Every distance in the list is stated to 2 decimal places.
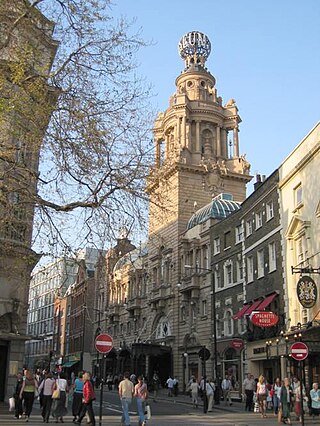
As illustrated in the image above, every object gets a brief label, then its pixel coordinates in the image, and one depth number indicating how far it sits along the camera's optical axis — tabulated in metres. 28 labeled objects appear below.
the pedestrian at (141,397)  17.12
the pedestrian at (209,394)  26.81
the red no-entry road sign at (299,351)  17.34
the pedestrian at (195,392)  30.74
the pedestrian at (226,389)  31.53
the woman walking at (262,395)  23.64
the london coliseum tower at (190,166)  52.22
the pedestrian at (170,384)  41.53
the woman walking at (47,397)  18.94
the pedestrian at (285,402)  20.34
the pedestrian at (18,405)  19.69
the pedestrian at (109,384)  54.08
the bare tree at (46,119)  14.01
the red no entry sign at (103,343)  16.89
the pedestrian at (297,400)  20.77
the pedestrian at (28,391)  19.11
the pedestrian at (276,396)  24.09
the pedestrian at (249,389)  26.86
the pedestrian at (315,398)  20.70
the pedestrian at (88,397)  16.74
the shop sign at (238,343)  33.53
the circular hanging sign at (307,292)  23.02
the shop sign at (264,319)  27.78
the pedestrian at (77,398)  18.88
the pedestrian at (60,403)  19.09
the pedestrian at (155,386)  38.38
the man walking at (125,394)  16.70
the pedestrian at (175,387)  42.22
